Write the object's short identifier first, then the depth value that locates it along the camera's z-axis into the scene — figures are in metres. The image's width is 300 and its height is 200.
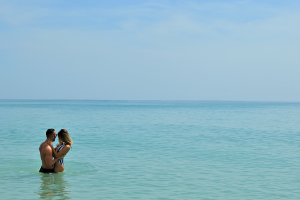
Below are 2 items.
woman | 11.05
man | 10.92
